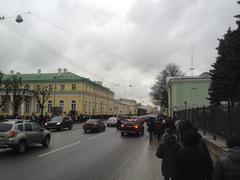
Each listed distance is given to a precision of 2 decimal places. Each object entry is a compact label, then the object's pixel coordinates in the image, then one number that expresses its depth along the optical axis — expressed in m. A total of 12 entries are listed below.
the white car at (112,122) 31.51
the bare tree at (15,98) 27.76
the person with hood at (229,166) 2.32
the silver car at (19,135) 9.51
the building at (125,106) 93.90
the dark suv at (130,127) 18.34
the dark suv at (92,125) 21.19
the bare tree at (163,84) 56.32
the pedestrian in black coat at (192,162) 2.98
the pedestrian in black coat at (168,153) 3.93
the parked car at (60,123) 22.62
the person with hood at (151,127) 14.50
